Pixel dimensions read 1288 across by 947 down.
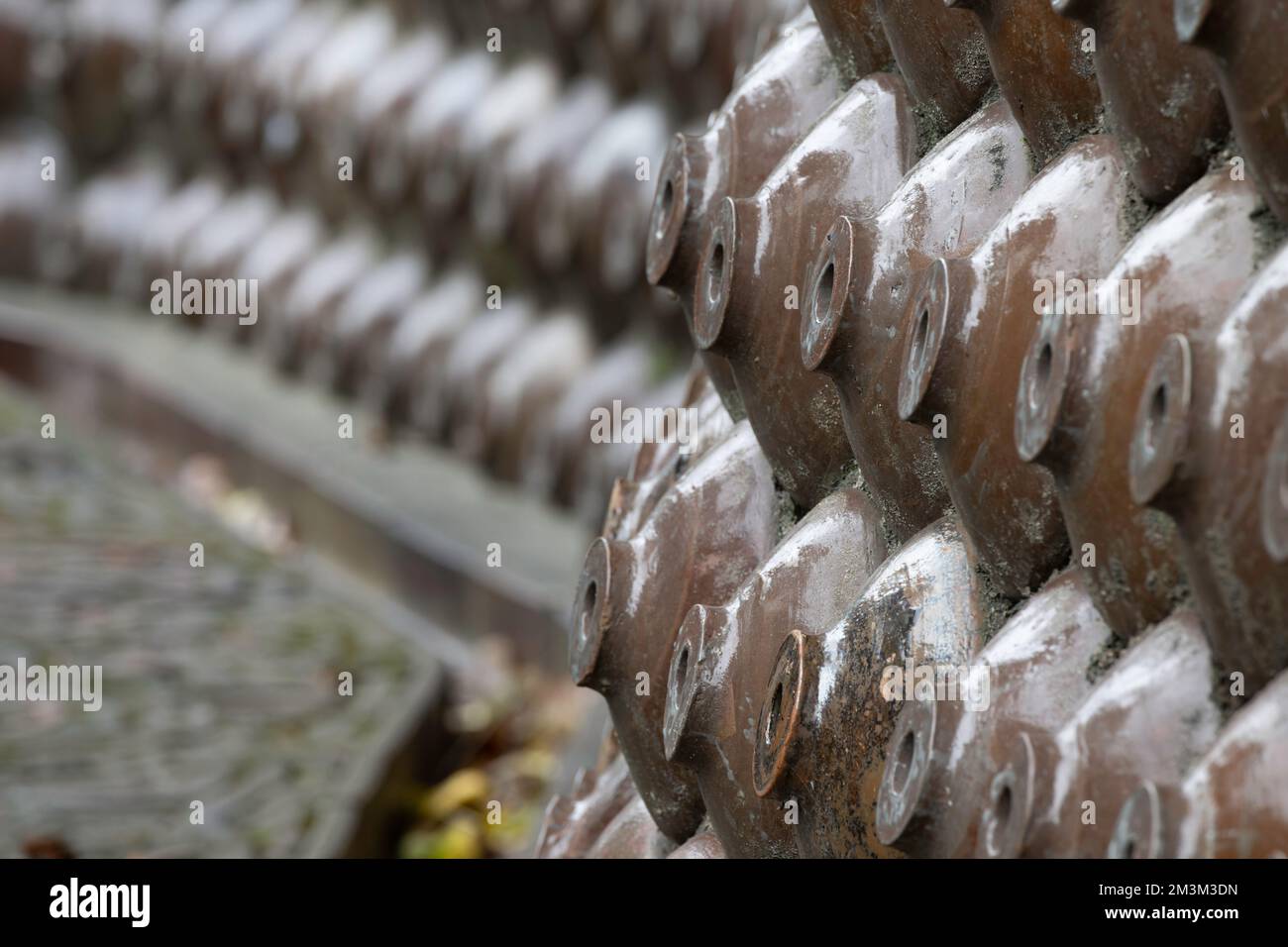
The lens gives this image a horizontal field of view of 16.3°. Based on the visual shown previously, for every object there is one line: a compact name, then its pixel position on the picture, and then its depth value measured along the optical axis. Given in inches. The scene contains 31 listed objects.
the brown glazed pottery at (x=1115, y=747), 75.0
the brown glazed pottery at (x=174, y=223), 327.0
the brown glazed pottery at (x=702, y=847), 88.8
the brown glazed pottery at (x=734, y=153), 92.4
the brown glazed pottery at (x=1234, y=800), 72.3
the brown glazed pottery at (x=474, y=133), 255.3
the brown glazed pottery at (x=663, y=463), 95.0
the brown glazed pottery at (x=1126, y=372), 75.8
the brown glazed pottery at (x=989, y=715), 78.0
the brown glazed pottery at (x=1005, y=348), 79.7
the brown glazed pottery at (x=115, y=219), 341.1
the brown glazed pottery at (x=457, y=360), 262.9
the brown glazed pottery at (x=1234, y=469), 72.7
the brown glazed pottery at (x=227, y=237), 314.4
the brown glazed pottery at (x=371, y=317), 282.3
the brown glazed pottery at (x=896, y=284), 83.5
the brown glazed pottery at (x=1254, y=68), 73.7
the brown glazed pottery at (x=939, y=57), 85.3
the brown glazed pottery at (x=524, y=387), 250.3
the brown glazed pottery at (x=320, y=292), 292.1
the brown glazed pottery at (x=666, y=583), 90.2
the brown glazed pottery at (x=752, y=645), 85.5
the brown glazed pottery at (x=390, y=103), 274.4
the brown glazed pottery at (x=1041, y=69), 80.9
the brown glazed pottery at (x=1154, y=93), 76.9
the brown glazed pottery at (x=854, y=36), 90.3
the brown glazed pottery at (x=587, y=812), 97.4
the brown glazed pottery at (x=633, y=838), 92.8
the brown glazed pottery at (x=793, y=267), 87.9
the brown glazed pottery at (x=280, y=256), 302.9
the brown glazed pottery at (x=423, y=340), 271.5
